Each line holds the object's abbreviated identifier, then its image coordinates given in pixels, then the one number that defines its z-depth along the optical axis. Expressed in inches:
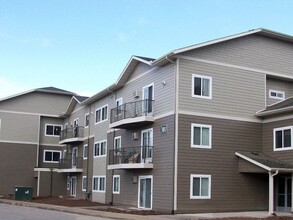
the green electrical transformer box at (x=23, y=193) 1565.0
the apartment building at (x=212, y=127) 1001.5
